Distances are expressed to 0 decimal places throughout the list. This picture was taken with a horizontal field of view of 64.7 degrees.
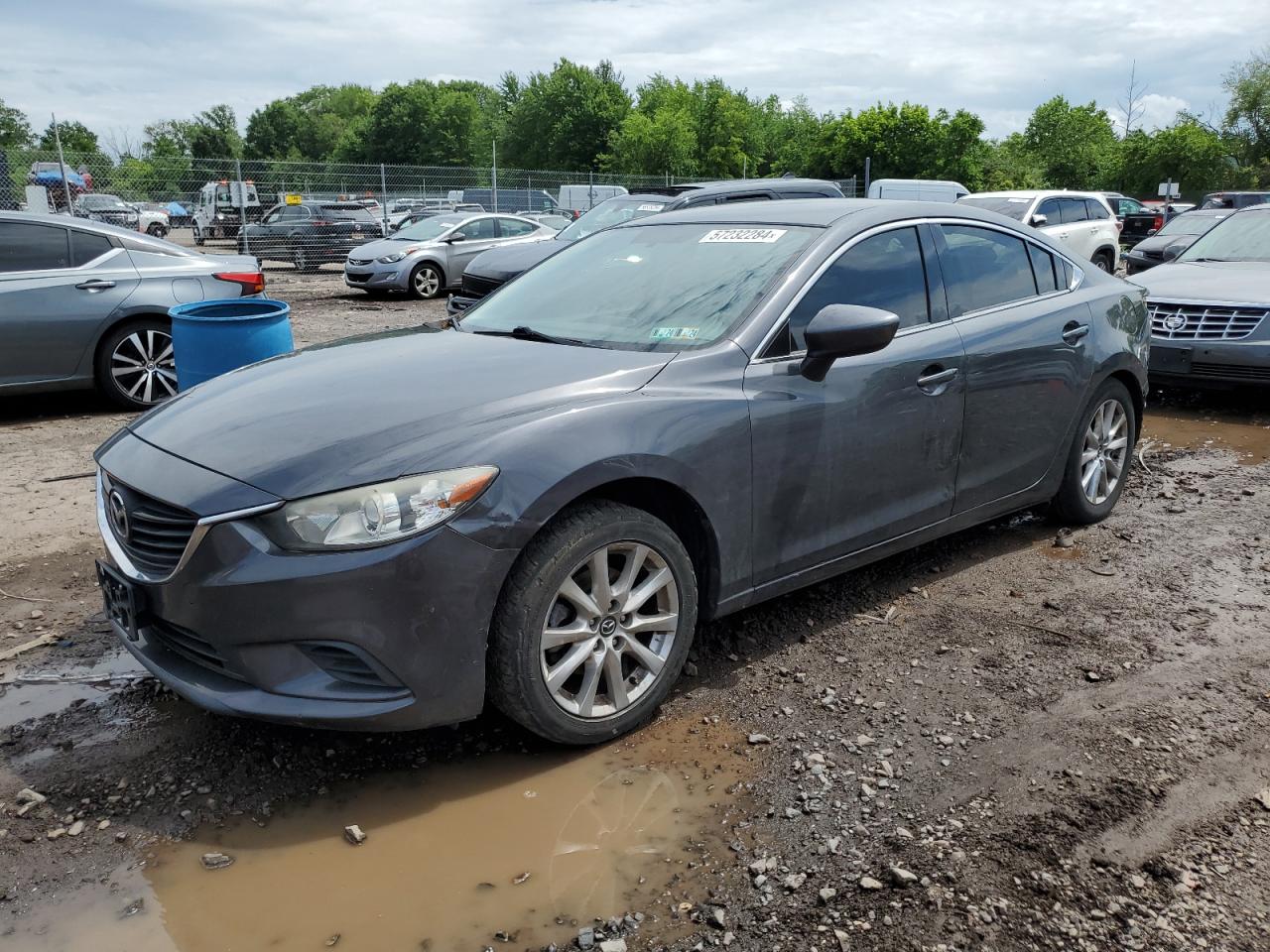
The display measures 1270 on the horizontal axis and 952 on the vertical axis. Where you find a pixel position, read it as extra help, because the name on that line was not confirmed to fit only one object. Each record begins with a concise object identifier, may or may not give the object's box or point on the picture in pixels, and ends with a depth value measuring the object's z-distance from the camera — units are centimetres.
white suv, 1523
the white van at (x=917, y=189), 2227
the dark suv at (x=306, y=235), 2048
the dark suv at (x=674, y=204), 1088
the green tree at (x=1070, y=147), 5169
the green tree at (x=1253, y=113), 5131
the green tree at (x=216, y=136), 7819
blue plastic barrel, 530
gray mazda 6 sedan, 266
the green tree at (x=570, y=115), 7238
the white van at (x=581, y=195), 2908
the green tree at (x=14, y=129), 5522
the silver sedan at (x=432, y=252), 1647
